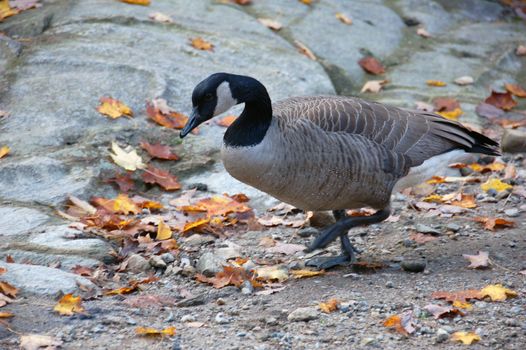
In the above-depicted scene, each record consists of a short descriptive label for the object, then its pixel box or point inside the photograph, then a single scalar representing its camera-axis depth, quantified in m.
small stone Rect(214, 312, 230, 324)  8.67
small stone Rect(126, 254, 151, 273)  10.37
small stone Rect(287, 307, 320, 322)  8.56
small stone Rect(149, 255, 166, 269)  10.41
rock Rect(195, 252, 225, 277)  10.07
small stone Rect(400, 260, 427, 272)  10.02
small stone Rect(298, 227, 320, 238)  11.70
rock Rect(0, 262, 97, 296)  8.85
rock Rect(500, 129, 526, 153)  14.38
